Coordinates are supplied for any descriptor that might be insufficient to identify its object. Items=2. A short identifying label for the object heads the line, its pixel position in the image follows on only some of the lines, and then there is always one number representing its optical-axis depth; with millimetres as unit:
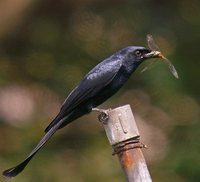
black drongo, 11891
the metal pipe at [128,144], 10289
